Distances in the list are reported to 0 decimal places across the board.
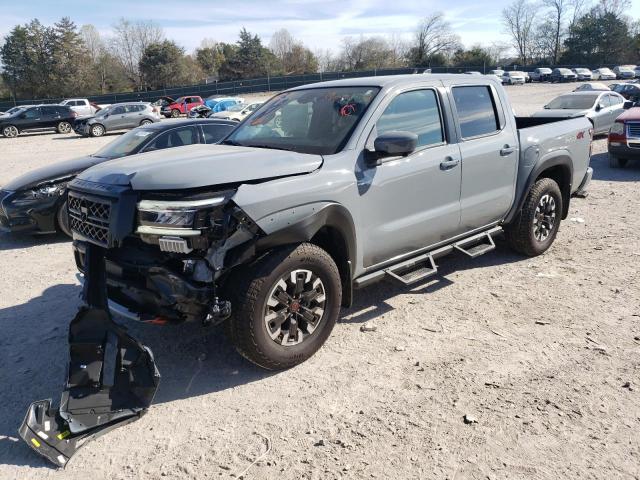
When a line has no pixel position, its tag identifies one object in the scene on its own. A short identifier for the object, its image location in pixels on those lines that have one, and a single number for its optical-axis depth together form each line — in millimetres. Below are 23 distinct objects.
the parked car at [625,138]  11148
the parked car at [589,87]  29044
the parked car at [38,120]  27375
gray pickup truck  3197
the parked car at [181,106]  35938
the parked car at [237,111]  25109
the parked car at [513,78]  58562
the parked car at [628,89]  21281
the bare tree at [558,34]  95169
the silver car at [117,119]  25906
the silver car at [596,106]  14773
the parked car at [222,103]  30881
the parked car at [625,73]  61534
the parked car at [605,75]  61344
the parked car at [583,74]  61462
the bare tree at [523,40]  102819
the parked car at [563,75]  59906
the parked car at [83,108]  31234
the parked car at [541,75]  63281
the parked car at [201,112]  30328
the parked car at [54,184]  6984
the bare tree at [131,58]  77250
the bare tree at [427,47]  87562
